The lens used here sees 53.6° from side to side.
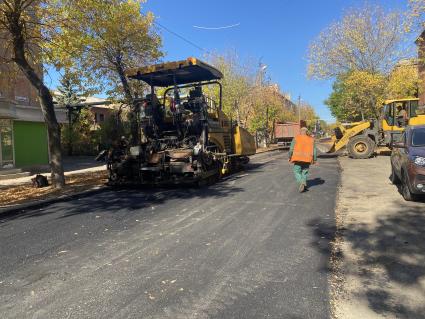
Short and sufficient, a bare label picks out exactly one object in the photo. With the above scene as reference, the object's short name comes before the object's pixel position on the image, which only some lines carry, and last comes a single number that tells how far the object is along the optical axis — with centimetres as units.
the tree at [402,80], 2567
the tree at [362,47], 2666
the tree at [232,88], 3425
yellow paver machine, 1116
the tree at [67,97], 3862
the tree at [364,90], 2573
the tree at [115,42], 1228
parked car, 788
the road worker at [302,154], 1000
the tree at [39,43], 1106
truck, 3731
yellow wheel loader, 1914
